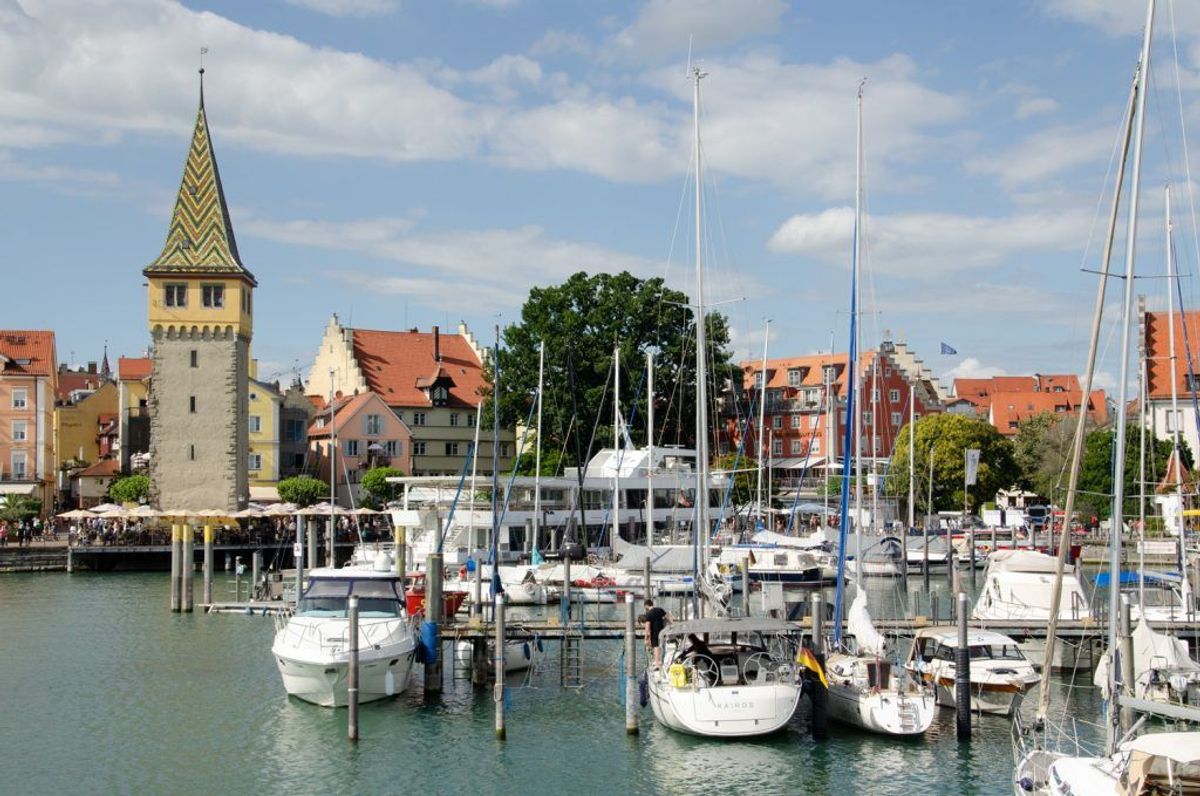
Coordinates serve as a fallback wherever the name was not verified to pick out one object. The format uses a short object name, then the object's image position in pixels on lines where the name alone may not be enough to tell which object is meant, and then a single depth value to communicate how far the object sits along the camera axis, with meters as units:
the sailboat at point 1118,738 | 20.52
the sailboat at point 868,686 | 30.50
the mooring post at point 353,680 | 30.30
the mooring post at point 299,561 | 49.41
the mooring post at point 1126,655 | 27.01
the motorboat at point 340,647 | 33.88
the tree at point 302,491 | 88.81
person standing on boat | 34.12
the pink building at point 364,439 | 101.25
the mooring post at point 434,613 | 36.06
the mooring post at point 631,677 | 31.20
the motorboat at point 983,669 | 32.59
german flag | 31.39
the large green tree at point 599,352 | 89.25
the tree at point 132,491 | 92.62
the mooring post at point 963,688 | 30.47
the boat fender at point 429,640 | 35.88
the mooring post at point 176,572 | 55.78
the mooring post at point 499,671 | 30.78
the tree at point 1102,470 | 82.94
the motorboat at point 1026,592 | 42.19
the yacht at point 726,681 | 29.77
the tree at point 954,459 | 94.25
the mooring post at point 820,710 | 30.98
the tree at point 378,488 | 92.19
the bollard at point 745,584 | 40.88
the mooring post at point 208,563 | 51.78
